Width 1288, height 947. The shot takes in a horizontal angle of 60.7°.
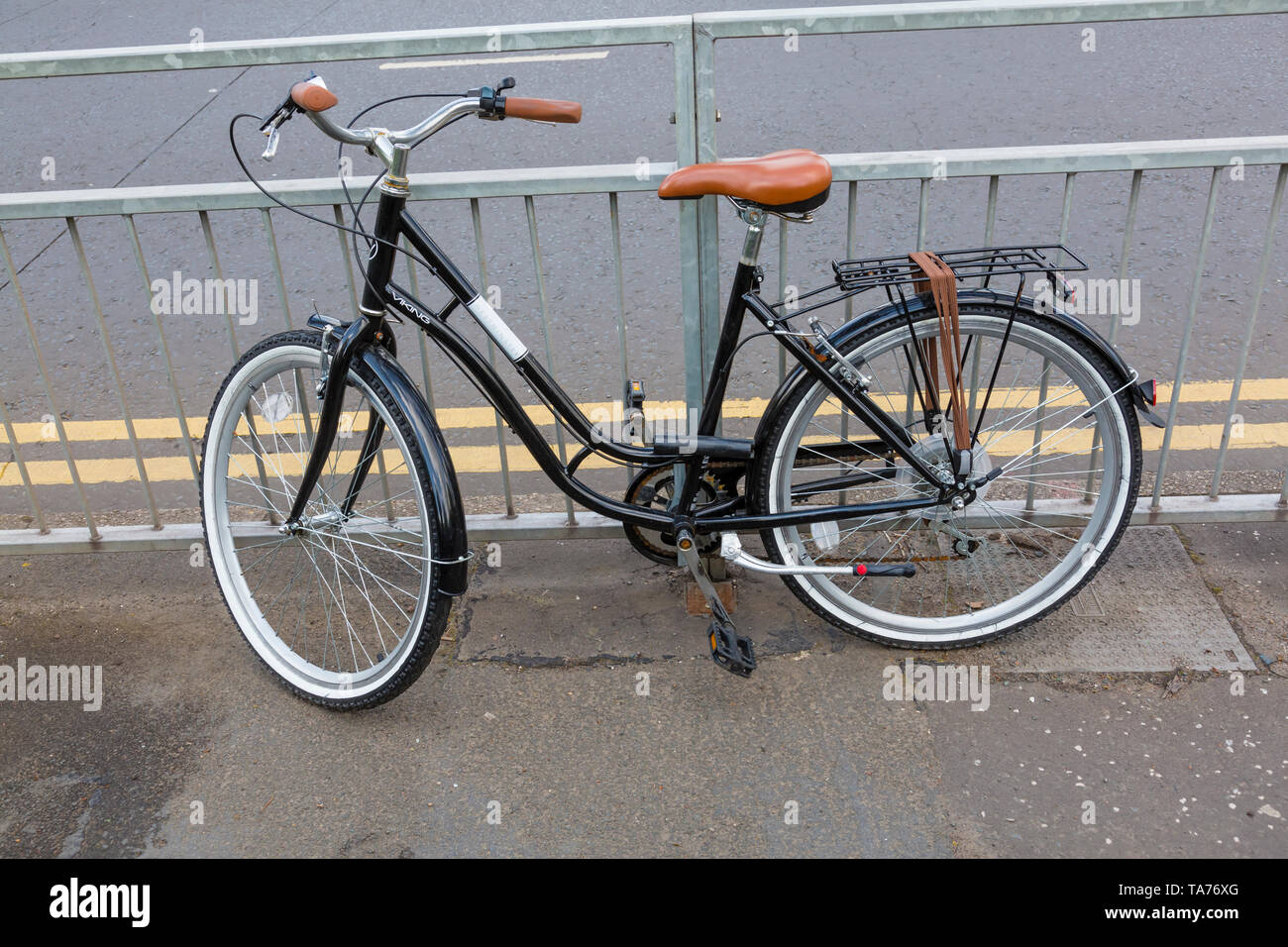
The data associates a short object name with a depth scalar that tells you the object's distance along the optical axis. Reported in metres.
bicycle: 2.74
